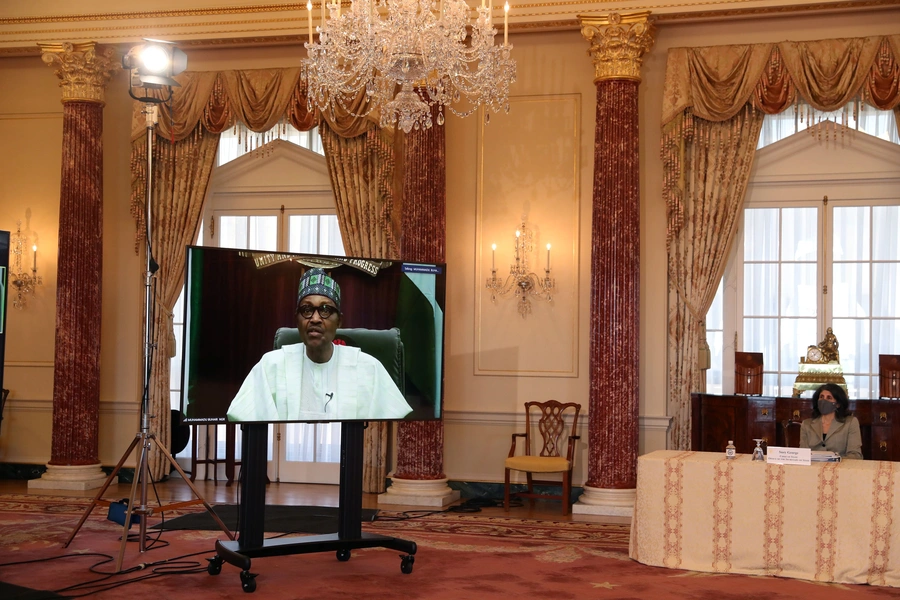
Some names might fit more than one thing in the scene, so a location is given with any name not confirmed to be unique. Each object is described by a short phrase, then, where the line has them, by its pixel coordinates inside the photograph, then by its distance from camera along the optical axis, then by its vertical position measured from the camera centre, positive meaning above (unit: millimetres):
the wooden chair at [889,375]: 8320 -187
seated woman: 6906 -526
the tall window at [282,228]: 10141 +1132
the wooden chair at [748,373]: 8719 -206
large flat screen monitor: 5934 -19
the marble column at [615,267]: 8742 +701
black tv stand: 6000 -1184
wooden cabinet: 8133 -602
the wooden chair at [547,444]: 8633 -920
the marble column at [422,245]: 9000 +876
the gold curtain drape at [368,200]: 9555 +1352
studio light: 6707 +1837
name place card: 6176 -652
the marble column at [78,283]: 9852 +492
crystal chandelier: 6242 +1849
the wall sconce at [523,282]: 9391 +585
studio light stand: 6480 -664
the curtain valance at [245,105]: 9680 +2301
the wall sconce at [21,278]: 10508 +565
